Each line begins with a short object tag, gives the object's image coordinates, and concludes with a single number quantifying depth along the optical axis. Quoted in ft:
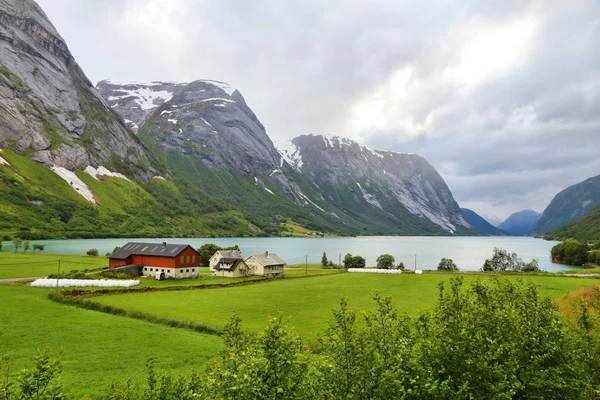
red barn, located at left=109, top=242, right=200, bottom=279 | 296.30
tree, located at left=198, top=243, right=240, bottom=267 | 410.72
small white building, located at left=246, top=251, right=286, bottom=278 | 339.36
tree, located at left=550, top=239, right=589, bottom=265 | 549.54
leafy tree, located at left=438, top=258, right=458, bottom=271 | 429.79
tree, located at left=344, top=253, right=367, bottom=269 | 429.54
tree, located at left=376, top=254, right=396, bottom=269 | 422.82
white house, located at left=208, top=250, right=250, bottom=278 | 329.31
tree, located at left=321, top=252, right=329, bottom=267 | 443.57
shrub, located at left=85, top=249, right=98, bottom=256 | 432.13
